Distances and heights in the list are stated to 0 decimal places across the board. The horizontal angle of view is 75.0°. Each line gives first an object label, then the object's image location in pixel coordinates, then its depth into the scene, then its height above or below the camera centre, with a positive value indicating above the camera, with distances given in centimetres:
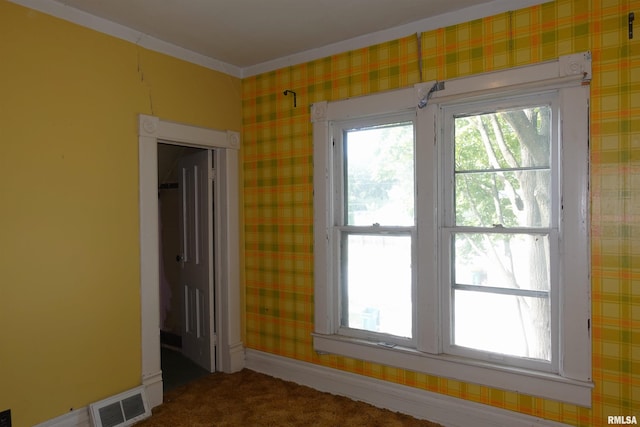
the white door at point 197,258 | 361 -42
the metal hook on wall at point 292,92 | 334 +94
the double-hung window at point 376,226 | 289 -12
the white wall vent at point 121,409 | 258 -127
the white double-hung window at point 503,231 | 241 -14
